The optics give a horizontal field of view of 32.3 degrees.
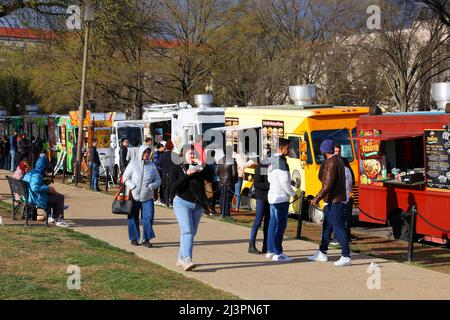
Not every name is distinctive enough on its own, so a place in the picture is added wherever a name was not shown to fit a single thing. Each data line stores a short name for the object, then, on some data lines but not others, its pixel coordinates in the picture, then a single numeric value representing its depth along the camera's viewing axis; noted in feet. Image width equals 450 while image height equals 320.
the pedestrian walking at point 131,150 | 73.12
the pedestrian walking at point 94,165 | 80.53
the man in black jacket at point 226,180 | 58.03
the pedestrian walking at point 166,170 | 61.26
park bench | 46.83
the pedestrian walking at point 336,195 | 36.29
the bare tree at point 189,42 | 119.24
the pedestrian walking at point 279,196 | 37.47
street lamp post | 86.58
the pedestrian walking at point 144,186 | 41.11
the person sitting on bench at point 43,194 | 46.88
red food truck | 43.32
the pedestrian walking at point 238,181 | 63.52
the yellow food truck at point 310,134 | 57.57
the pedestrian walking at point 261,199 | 39.17
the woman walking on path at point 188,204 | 34.35
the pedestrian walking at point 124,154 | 78.18
